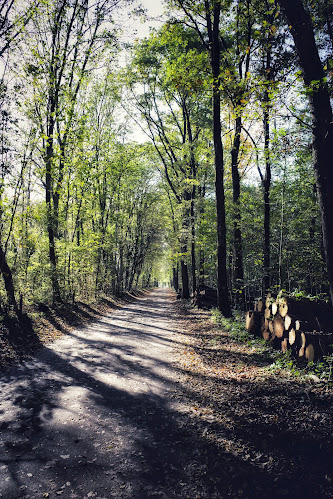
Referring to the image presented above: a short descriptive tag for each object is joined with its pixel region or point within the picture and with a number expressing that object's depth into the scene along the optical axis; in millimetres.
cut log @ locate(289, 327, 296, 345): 6164
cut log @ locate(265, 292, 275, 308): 7861
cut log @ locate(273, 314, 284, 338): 6883
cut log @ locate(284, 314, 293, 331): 6469
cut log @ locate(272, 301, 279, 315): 7295
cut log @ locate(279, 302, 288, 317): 6746
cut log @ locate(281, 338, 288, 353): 6570
